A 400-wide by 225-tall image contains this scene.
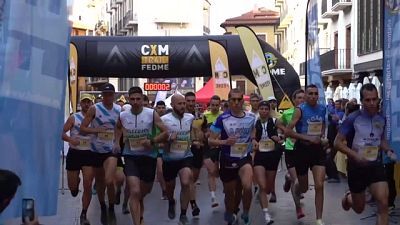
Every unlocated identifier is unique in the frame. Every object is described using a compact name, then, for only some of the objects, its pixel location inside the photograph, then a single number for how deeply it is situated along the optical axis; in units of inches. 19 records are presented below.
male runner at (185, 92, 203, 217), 522.6
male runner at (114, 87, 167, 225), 400.3
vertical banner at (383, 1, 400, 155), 368.2
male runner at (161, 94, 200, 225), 431.2
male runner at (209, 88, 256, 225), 417.1
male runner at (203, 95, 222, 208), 534.9
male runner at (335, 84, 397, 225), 354.6
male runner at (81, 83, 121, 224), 425.4
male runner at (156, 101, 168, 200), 446.3
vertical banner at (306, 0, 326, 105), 592.4
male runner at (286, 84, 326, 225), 421.1
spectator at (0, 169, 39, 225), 156.6
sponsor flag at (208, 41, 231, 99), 779.4
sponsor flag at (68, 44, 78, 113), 795.4
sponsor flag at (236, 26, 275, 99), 730.2
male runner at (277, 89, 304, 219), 463.0
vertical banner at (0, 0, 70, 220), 238.1
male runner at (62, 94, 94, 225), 427.8
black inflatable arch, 861.8
